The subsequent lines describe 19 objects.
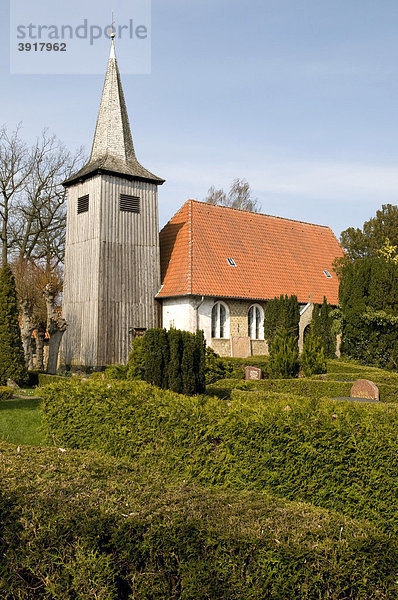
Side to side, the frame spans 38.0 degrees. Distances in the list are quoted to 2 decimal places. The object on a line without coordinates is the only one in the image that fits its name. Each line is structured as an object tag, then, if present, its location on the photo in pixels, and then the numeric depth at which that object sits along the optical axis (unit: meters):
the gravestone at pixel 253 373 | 17.92
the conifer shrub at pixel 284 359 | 17.89
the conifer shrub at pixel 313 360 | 18.38
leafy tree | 33.47
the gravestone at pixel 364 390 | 13.00
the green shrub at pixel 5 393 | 15.93
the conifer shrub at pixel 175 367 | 11.59
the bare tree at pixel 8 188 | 35.38
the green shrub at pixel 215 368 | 16.88
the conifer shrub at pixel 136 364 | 14.59
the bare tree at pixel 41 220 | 36.34
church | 23.81
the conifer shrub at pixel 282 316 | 23.50
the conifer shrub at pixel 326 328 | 24.91
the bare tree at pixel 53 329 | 23.42
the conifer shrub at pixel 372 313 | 23.12
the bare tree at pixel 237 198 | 45.41
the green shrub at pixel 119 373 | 15.27
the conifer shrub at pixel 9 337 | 20.23
